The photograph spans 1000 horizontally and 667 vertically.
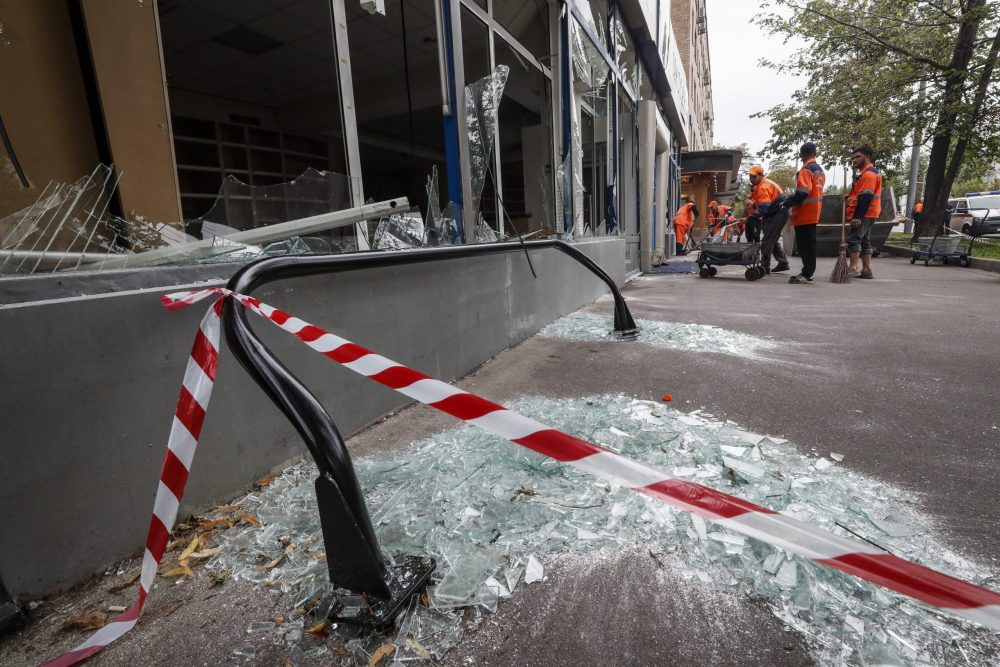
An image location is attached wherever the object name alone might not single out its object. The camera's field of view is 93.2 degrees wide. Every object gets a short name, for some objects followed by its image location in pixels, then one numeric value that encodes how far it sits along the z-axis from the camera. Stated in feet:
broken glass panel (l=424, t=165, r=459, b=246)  11.68
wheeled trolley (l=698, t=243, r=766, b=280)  29.19
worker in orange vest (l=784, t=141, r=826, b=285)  25.55
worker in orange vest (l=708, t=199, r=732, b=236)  38.29
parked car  76.48
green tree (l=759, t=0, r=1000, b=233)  42.27
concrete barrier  4.20
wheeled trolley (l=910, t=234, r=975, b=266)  35.07
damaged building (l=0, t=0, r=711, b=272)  5.57
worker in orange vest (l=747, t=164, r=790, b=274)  27.07
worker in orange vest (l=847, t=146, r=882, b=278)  25.54
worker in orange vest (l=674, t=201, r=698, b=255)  47.61
